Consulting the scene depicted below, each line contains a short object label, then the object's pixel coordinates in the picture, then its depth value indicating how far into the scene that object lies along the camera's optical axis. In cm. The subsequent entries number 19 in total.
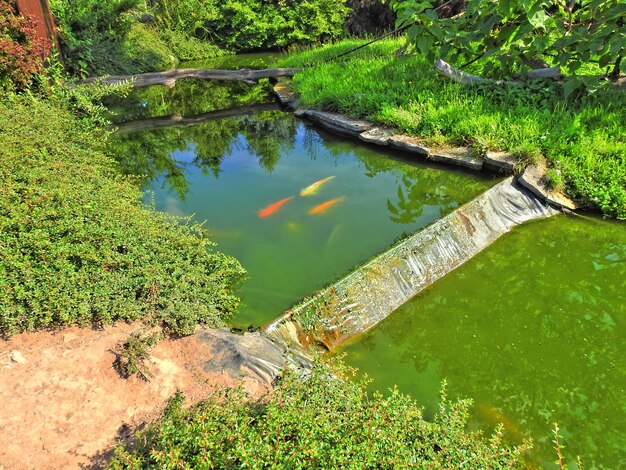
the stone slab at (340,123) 773
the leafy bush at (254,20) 1592
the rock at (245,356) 309
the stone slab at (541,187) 541
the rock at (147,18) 1688
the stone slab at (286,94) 1012
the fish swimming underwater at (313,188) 594
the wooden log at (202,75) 1155
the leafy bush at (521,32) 504
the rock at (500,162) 579
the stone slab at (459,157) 610
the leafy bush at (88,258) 327
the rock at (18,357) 302
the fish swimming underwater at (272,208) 544
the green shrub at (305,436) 198
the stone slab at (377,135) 717
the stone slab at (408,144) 664
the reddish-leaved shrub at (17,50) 644
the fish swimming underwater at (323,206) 543
